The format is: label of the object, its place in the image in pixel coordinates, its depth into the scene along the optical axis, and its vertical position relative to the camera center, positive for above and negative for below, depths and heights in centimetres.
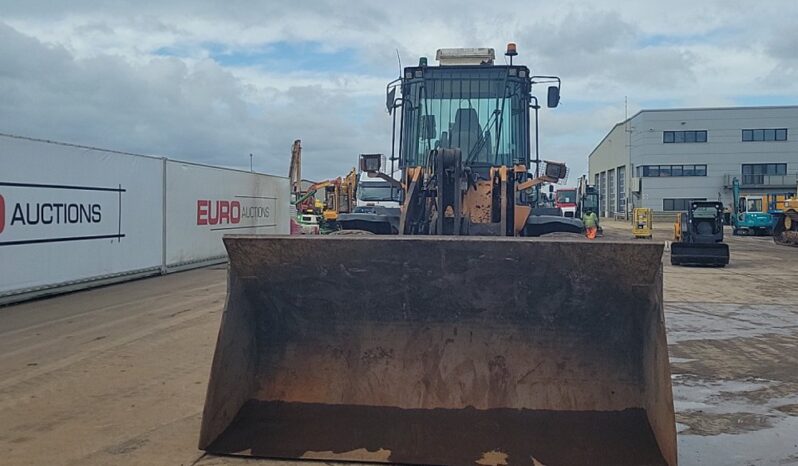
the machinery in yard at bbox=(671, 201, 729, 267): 2252 -6
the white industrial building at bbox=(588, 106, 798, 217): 5347 +526
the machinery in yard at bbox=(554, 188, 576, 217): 3722 +123
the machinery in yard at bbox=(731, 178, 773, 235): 3447 +16
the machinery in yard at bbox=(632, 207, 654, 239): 2988 -10
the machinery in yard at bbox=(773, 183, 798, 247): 2705 -6
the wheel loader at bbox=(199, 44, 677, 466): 389 -80
